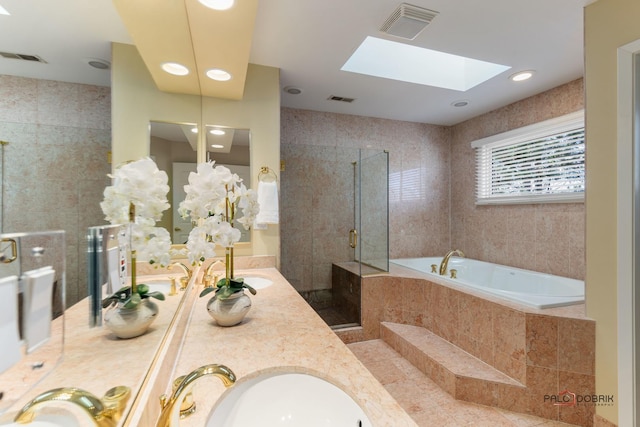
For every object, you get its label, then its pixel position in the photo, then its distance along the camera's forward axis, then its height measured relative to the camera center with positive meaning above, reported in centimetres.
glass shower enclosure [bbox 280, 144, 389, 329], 316 -4
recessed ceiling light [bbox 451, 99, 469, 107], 312 +129
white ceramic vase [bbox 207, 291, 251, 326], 105 -37
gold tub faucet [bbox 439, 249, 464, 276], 318 -61
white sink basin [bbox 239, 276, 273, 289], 181 -47
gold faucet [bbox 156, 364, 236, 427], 47 -31
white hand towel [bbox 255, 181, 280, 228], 224 +8
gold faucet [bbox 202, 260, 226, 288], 147 -36
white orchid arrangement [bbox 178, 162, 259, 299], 101 +1
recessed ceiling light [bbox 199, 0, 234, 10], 130 +101
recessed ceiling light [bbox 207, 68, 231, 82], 181 +94
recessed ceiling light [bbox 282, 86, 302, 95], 276 +127
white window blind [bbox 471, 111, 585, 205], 259 +55
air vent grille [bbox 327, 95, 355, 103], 299 +128
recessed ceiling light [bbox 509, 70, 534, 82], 246 +127
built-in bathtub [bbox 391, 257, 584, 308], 197 -66
